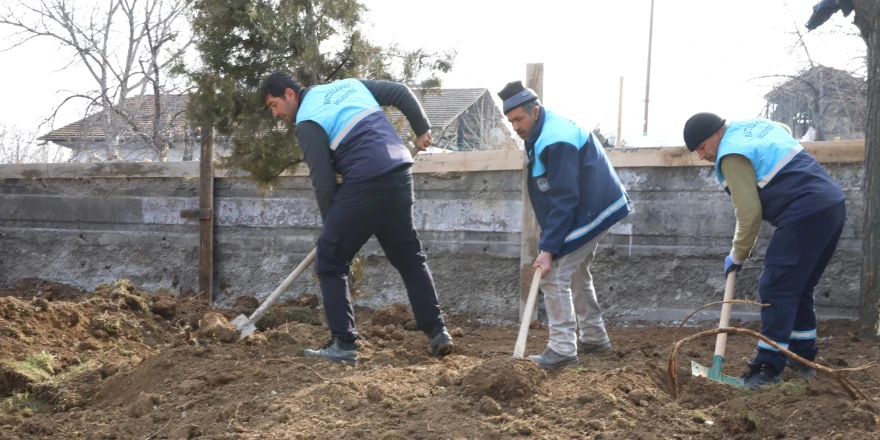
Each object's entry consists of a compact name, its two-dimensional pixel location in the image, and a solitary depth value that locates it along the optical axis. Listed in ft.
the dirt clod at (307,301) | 21.52
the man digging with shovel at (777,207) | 12.37
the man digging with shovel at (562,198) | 12.96
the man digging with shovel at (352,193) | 13.24
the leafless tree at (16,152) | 62.75
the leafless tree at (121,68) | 44.96
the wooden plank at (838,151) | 17.40
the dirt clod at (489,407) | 10.35
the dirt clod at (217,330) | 15.89
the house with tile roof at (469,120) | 56.23
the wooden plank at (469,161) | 20.36
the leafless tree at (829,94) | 37.38
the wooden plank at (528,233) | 19.42
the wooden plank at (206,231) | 23.13
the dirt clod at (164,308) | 19.56
